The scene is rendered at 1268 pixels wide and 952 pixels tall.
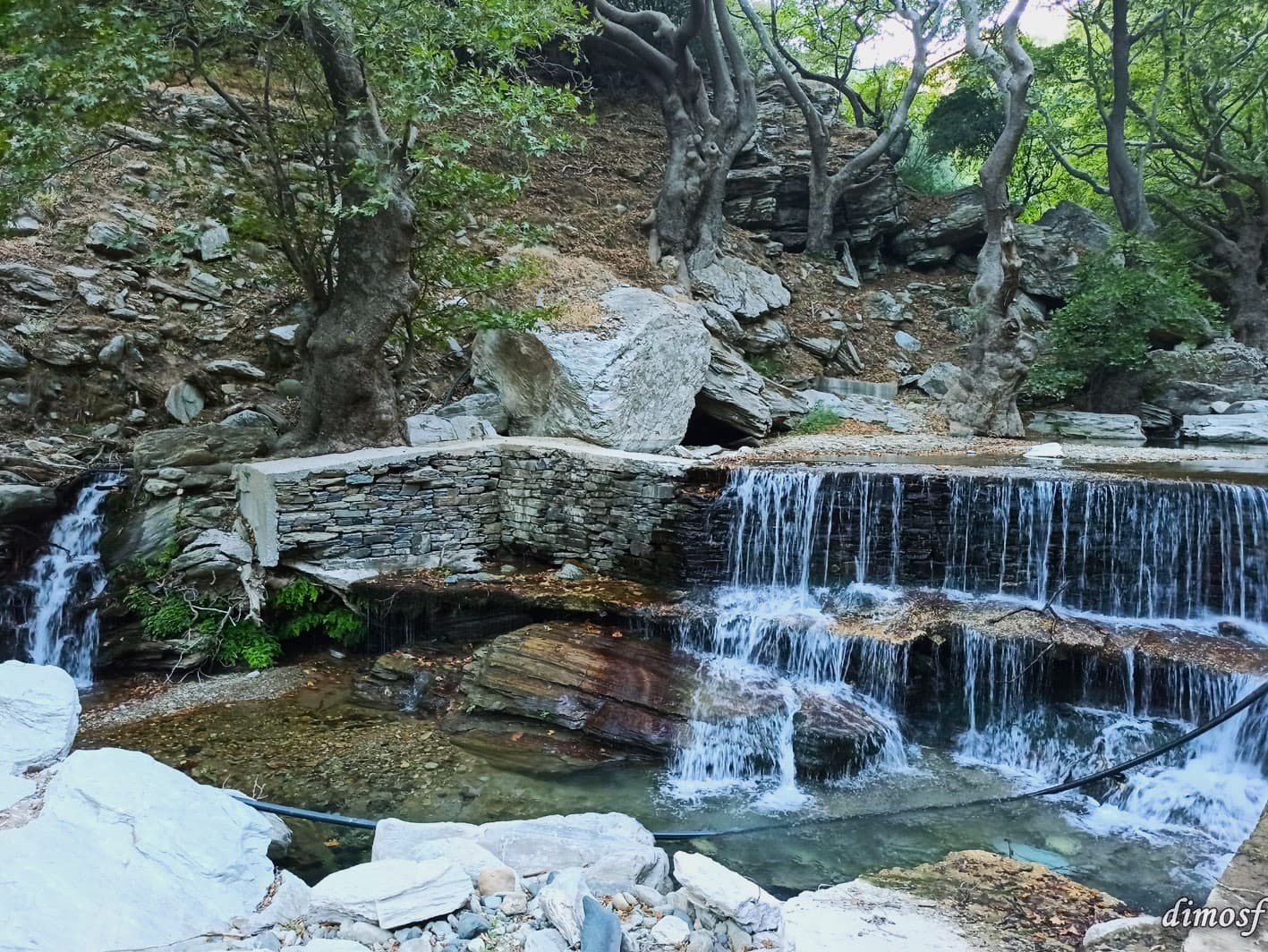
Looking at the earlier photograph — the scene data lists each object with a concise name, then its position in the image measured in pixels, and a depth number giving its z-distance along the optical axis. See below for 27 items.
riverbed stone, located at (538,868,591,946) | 2.57
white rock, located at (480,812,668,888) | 3.10
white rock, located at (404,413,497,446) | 8.23
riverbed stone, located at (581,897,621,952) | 2.45
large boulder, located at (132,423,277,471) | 7.40
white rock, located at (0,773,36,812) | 2.84
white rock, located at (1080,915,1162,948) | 2.56
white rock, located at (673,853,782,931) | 2.70
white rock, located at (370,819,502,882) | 3.06
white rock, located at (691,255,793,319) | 12.29
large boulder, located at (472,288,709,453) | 8.21
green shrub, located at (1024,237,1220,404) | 10.92
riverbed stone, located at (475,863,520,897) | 2.88
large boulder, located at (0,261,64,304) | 9.26
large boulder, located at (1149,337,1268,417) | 10.74
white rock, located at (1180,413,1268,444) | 9.60
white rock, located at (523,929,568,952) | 2.48
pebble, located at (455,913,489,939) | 2.59
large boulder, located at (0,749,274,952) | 2.31
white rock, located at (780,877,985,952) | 2.91
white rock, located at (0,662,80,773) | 3.22
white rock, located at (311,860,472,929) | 2.62
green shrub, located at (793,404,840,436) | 10.68
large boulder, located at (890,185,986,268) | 14.88
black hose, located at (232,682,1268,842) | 3.53
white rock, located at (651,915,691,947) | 2.64
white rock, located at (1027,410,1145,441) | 10.30
